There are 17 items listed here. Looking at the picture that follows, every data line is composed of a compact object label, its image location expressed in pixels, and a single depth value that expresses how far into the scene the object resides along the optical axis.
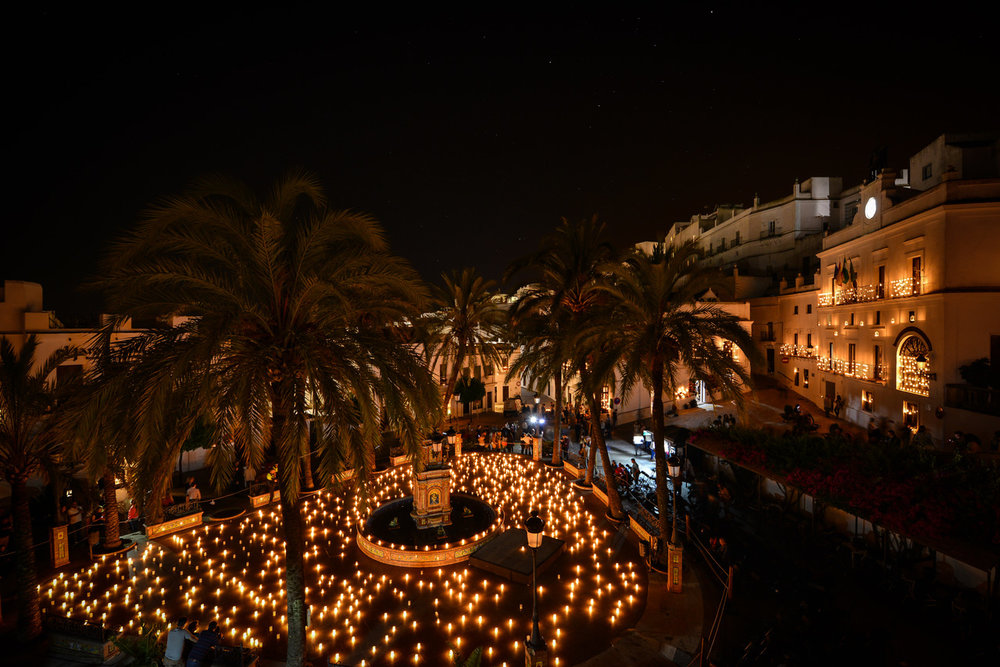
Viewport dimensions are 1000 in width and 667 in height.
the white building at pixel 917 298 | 18.86
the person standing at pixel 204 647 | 8.08
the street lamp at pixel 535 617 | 8.22
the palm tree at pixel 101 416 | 6.59
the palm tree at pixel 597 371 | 12.77
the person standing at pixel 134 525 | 14.65
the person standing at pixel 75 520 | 13.62
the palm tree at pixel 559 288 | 16.30
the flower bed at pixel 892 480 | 10.20
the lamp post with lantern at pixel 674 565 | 11.32
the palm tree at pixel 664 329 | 11.96
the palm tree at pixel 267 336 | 7.14
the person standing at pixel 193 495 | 16.11
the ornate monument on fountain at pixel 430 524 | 13.26
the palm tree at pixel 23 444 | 9.33
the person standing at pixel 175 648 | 8.21
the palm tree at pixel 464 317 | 23.61
